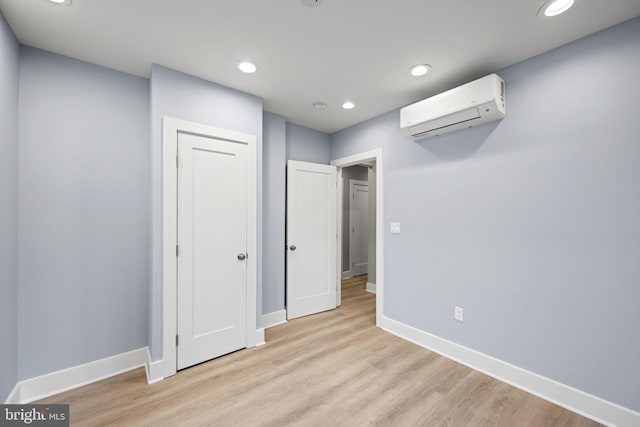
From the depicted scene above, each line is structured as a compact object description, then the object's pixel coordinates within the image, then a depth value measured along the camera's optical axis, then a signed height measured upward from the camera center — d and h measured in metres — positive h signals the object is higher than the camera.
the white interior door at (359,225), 5.73 -0.24
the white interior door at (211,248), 2.28 -0.32
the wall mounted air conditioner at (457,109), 2.06 +0.94
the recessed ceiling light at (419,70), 2.20 +1.29
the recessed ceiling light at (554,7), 1.50 +1.26
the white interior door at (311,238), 3.40 -0.32
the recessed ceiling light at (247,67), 2.18 +1.30
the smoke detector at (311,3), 1.51 +1.28
